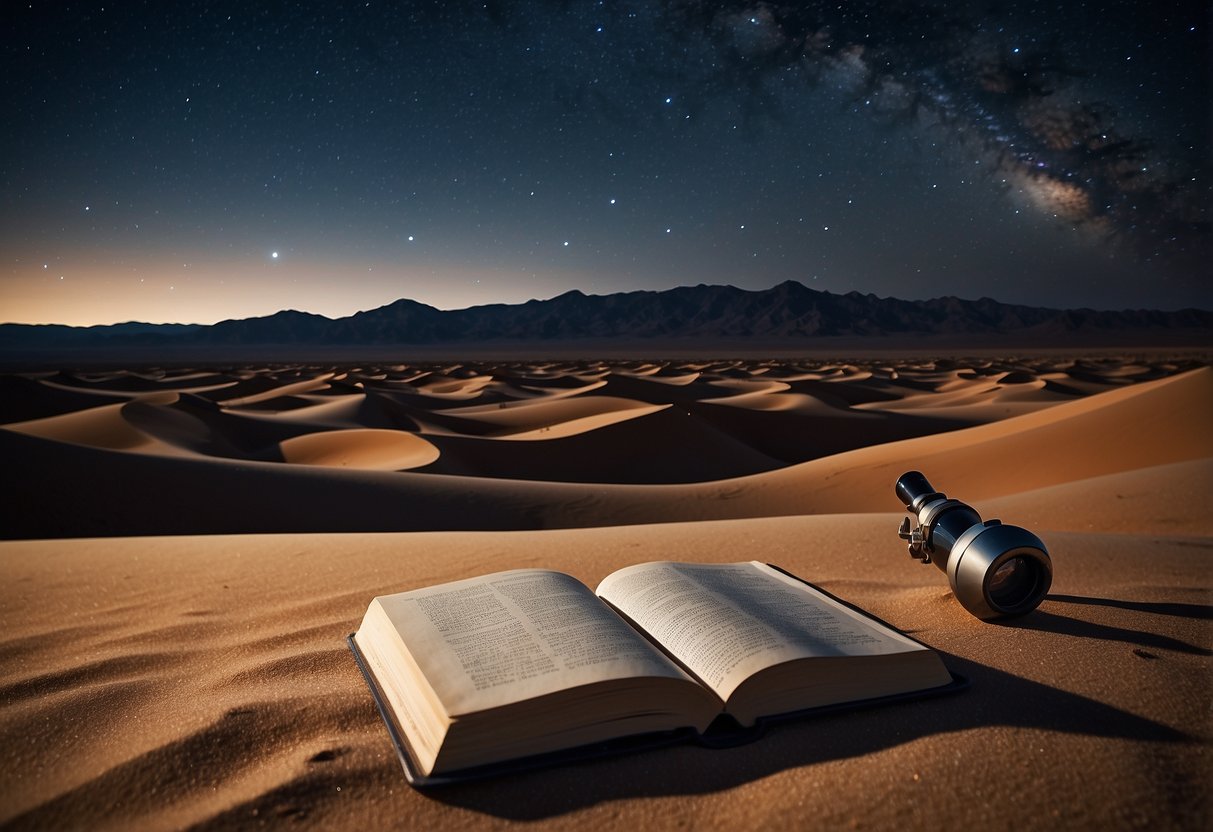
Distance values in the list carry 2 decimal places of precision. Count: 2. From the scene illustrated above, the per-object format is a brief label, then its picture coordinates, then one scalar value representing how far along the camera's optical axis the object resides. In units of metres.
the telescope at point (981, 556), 0.60
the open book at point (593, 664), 0.45
